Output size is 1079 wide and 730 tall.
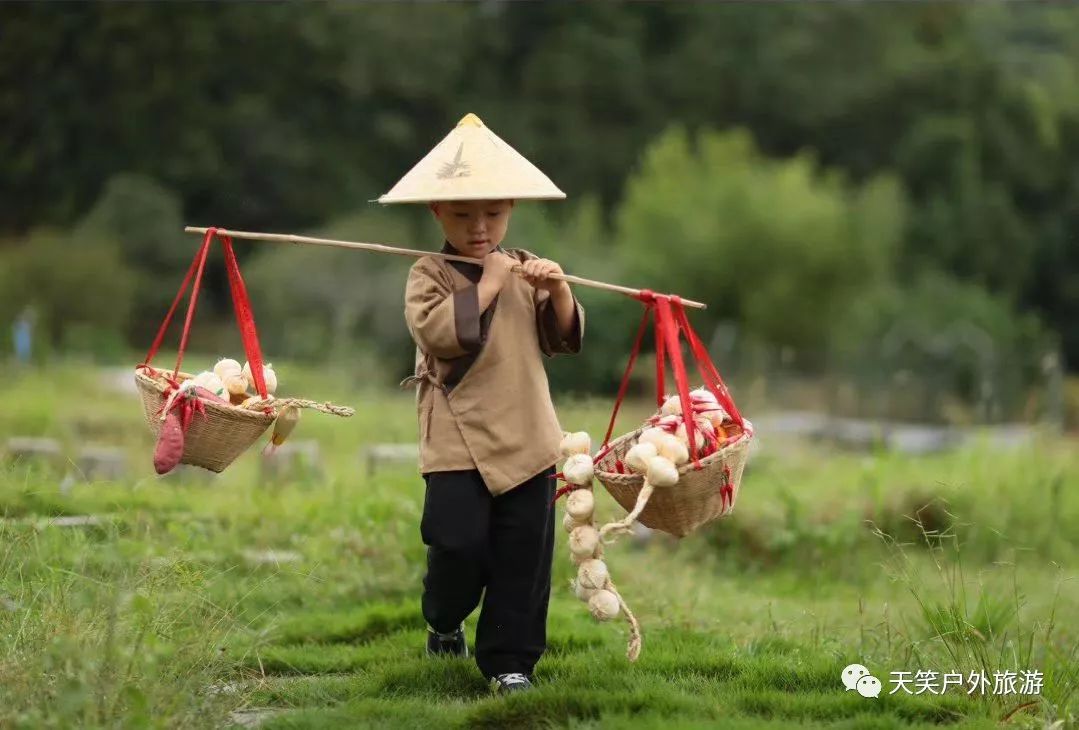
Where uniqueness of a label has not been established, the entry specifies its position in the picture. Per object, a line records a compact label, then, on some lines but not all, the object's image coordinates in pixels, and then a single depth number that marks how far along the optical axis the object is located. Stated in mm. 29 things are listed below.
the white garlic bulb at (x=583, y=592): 7590
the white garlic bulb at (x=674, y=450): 7414
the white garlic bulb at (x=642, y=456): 7371
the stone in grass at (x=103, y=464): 14461
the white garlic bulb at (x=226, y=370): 8422
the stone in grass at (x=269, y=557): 11094
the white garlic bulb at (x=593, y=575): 7574
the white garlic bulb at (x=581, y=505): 7613
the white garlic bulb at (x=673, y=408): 8047
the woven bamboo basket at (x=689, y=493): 7488
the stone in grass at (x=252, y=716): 7629
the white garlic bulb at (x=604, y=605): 7461
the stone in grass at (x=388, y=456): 14961
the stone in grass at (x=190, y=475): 16141
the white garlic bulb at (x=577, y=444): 7828
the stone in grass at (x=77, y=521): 9480
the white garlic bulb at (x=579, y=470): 7656
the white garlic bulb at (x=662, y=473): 7277
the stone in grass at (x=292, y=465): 15437
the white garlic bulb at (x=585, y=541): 7625
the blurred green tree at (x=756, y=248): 38187
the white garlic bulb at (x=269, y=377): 8627
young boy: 7988
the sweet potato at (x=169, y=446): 7602
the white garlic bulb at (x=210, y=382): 8187
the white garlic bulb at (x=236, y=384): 8397
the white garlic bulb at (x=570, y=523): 7695
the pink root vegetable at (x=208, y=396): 7954
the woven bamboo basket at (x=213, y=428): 7918
